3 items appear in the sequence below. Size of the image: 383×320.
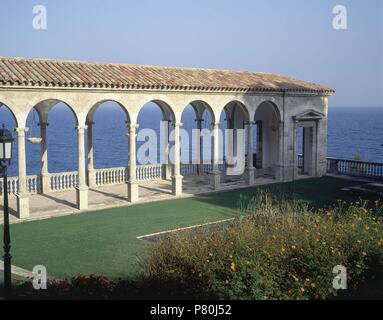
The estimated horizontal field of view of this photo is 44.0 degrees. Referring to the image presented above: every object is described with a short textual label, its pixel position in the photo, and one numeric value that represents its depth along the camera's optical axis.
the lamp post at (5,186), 9.30
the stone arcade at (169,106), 17.39
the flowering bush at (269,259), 8.32
